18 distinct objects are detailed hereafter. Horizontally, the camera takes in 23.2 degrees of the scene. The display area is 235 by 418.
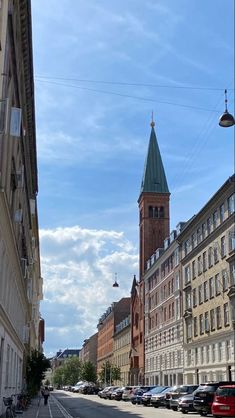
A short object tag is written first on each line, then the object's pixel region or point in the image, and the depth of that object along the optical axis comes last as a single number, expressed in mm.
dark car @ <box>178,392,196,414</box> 32656
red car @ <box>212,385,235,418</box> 26016
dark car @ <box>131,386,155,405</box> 47244
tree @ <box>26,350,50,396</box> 46562
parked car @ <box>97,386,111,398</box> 64175
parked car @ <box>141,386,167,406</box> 43862
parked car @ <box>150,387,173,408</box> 41369
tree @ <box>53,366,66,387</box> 169250
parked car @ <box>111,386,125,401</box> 58938
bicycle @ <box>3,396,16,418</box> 19953
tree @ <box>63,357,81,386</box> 155875
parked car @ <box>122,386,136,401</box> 55625
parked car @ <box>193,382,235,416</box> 29812
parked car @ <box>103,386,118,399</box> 61734
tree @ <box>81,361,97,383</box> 125625
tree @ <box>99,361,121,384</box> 106938
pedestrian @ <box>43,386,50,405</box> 47806
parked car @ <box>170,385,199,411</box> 35938
